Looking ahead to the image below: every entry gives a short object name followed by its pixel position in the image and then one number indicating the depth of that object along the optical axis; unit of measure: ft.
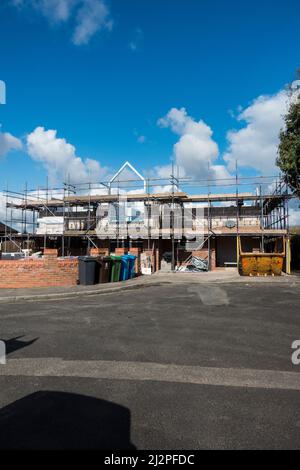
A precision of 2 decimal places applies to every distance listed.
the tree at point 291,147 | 61.67
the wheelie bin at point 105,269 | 53.06
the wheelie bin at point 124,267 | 58.90
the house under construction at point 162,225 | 82.38
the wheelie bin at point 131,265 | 62.04
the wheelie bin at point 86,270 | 50.19
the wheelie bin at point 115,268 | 56.13
